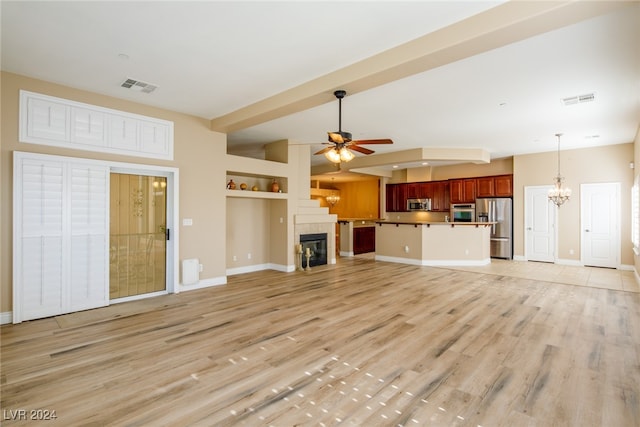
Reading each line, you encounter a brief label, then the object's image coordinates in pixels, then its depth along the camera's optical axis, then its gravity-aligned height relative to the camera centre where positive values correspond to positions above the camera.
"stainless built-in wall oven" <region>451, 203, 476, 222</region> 9.66 +0.05
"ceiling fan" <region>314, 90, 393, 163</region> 3.89 +0.89
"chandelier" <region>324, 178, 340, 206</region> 12.53 +0.61
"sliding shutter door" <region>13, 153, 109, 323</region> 3.89 -0.31
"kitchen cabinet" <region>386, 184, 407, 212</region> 11.24 +0.57
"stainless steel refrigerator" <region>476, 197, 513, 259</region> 9.05 -0.30
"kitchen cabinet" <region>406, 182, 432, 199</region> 10.71 +0.81
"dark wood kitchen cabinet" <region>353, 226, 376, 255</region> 10.12 -0.88
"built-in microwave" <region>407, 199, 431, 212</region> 10.66 +0.30
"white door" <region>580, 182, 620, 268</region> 7.48 -0.24
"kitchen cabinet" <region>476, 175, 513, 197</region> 9.10 +0.84
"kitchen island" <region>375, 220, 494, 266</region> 7.94 -0.77
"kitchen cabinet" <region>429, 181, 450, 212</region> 10.35 +0.59
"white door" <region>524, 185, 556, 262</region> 8.41 -0.30
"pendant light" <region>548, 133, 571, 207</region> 7.58 +0.49
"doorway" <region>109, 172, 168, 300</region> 4.75 -0.36
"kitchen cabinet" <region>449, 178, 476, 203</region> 9.74 +0.75
